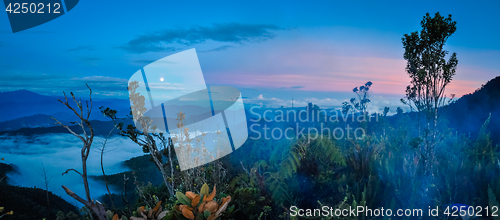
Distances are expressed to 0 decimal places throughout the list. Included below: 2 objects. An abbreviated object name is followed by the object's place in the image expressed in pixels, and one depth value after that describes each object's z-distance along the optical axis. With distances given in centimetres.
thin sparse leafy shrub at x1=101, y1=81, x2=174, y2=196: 386
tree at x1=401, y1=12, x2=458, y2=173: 412
